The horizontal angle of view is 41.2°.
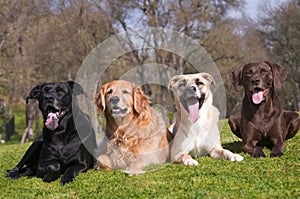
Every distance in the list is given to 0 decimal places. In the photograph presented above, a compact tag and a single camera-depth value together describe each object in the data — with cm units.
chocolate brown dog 606
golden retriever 570
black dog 560
